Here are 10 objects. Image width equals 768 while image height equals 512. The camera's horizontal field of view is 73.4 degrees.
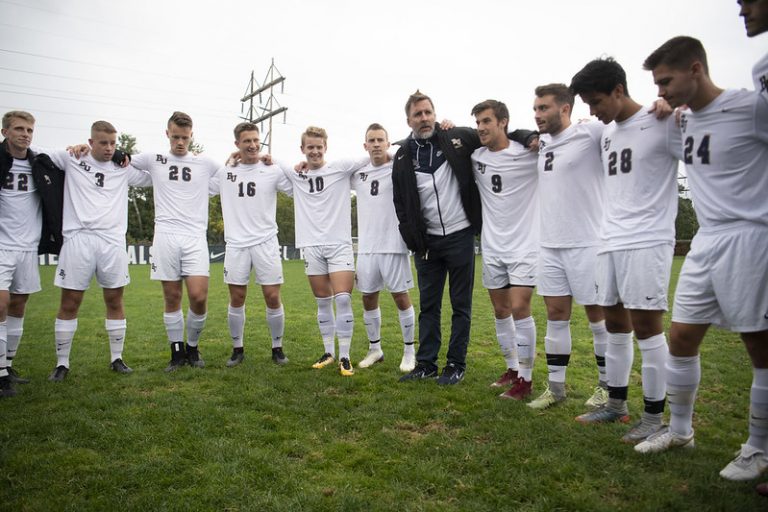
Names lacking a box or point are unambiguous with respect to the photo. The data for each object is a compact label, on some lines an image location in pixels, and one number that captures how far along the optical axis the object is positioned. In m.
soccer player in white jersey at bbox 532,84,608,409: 4.58
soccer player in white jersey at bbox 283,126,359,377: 6.47
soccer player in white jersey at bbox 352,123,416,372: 6.31
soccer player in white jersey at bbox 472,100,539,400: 5.19
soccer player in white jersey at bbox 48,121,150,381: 6.04
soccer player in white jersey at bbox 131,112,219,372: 6.43
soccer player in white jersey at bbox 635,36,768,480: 3.04
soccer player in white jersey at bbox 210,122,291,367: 6.66
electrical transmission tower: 43.81
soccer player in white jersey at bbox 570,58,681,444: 3.75
